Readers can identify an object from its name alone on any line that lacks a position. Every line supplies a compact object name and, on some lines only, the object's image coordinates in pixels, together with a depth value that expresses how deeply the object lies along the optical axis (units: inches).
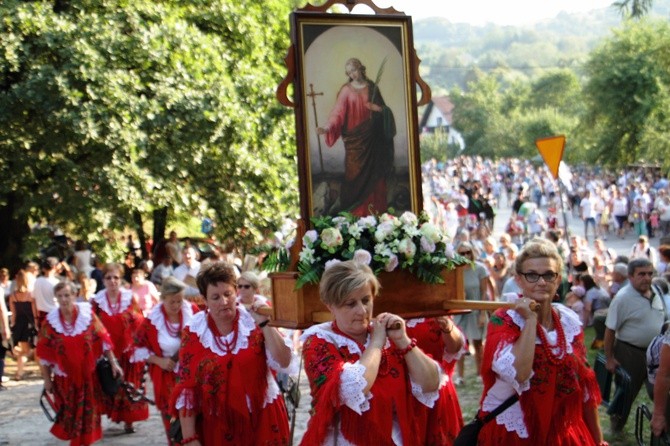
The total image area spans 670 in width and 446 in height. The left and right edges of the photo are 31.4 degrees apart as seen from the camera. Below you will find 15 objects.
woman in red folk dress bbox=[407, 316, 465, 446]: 275.7
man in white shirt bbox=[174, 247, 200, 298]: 703.1
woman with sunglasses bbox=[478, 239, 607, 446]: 240.4
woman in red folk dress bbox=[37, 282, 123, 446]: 461.4
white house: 6343.5
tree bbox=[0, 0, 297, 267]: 752.3
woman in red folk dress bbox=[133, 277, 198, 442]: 410.9
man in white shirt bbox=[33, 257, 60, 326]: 701.3
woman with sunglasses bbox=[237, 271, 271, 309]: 370.0
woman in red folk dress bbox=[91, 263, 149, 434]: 520.4
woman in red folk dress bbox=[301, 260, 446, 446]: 207.0
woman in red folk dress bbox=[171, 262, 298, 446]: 301.1
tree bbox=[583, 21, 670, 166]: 1774.1
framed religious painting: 284.2
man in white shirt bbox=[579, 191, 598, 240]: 1477.6
